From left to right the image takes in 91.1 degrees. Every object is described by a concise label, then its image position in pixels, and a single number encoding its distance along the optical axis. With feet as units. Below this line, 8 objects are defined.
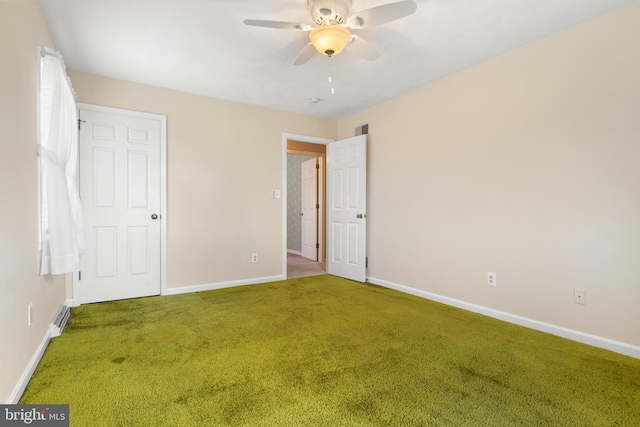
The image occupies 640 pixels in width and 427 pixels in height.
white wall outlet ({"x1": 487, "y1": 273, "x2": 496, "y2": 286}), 9.81
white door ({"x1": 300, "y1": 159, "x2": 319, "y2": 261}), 21.39
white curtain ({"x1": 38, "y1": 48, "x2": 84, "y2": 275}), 7.14
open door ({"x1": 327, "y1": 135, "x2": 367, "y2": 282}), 14.38
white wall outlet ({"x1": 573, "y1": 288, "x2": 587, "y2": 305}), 7.94
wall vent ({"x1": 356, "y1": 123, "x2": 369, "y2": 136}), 14.64
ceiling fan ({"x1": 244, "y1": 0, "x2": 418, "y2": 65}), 6.30
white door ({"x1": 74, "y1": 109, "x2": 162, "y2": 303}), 10.91
